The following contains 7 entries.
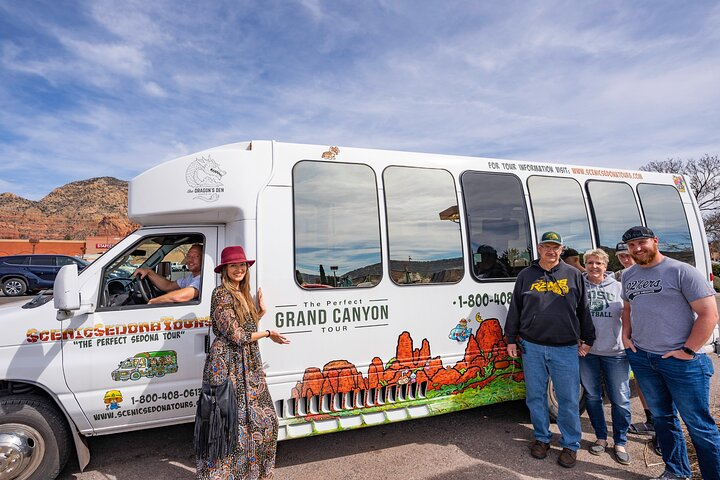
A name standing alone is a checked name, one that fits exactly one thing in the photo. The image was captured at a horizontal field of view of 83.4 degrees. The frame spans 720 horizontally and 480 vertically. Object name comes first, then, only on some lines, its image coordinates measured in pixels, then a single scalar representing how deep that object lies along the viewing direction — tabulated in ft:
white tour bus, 10.89
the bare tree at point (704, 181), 98.43
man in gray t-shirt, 10.08
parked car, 53.88
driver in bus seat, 11.98
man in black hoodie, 12.32
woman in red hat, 10.12
